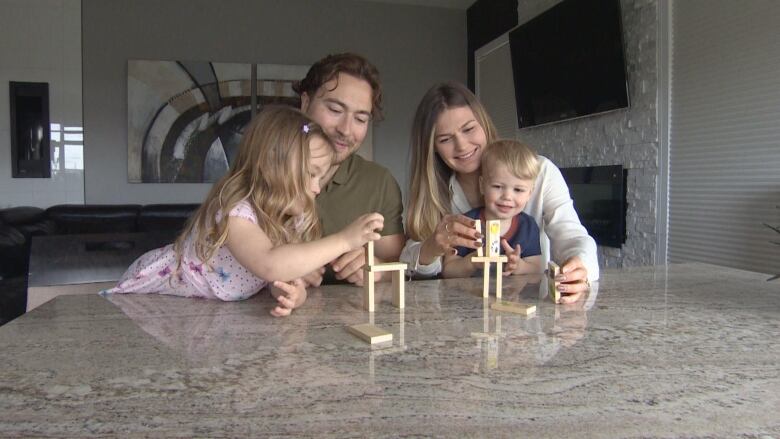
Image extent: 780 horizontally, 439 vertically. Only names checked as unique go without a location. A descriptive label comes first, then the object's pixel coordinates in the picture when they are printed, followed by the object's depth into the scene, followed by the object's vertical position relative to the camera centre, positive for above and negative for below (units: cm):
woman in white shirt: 156 +6
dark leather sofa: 281 -19
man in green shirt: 159 +17
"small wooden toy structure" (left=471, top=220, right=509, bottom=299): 113 -11
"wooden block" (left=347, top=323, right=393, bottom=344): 77 -19
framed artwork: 490 +71
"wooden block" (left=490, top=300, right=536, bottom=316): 96 -19
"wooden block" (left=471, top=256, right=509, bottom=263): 112 -12
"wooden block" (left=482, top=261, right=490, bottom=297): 113 -17
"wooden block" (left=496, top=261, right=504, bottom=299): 113 -16
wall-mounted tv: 338 +95
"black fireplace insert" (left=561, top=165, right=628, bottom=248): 348 +0
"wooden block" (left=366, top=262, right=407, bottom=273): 102 -13
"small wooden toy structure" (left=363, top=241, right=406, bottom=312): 101 -15
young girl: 109 -7
